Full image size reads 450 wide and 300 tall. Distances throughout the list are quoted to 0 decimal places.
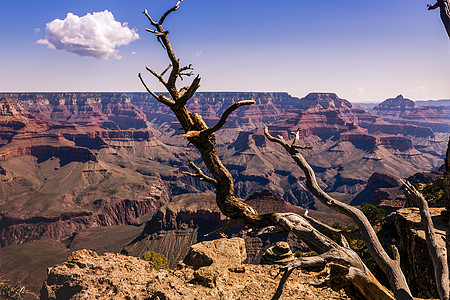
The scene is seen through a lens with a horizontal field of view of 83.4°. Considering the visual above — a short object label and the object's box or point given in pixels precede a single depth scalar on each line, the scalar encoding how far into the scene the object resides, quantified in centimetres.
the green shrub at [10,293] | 5331
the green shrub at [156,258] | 5250
